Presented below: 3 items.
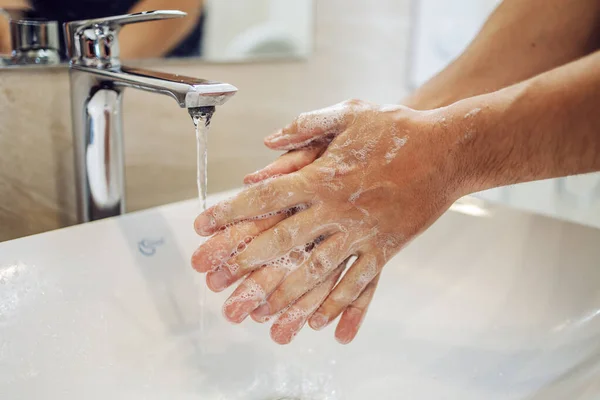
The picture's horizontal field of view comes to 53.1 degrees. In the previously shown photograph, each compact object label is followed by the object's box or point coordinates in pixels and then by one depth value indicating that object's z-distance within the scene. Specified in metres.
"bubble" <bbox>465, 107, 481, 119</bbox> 0.52
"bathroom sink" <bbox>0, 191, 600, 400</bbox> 0.54
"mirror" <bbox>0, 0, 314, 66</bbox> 0.63
